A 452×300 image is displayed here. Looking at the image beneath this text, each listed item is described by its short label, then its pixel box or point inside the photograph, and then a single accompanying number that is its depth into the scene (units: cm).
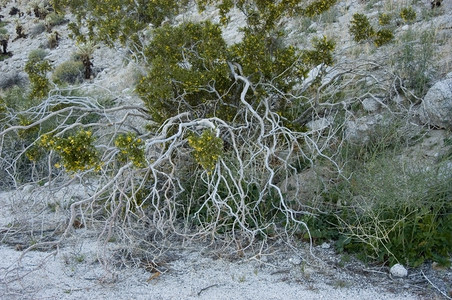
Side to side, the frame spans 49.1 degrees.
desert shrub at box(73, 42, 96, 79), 1306
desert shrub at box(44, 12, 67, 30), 1812
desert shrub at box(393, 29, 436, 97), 589
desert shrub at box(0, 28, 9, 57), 1711
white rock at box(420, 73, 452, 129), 508
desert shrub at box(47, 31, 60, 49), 1678
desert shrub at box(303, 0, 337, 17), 541
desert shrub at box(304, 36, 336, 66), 513
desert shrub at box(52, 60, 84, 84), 1309
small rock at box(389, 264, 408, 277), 353
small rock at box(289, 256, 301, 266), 383
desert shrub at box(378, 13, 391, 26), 618
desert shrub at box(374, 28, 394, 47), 574
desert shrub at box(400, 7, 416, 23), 641
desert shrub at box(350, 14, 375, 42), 578
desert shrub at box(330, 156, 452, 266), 363
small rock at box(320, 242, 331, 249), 406
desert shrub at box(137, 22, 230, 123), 490
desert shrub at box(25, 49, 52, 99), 570
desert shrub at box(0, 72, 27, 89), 1391
